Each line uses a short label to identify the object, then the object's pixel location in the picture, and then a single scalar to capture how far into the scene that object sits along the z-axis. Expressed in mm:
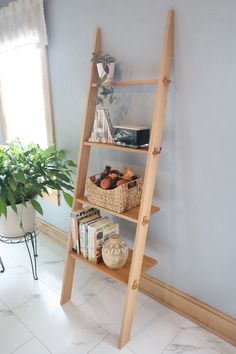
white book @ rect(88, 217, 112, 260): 1487
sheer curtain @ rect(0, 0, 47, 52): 1833
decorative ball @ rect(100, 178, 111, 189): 1411
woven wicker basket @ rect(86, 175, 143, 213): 1349
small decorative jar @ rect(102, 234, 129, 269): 1422
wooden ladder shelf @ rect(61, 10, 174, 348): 1208
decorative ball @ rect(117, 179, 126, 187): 1376
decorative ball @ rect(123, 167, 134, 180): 1440
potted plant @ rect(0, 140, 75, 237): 1688
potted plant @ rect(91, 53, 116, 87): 1421
